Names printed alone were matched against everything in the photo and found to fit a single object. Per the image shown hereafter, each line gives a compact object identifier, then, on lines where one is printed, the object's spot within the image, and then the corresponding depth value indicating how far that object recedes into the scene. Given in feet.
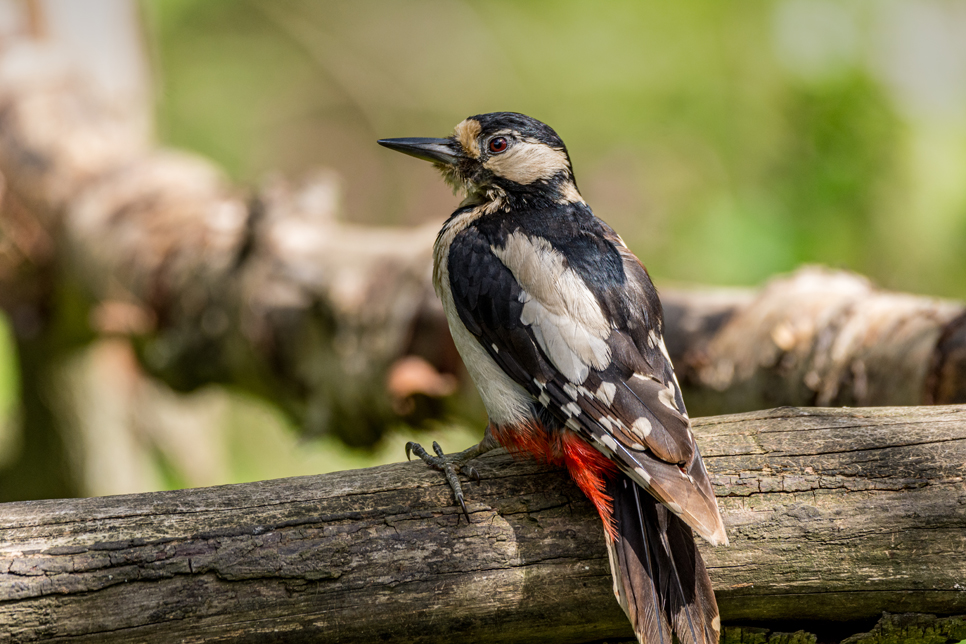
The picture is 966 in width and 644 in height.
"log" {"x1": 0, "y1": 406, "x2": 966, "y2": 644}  15.44
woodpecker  15.47
